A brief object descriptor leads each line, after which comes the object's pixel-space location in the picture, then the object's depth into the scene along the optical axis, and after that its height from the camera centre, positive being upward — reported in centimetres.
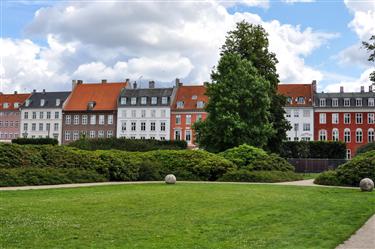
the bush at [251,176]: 3080 -114
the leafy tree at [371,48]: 3421 +779
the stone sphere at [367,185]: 2291 -115
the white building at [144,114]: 9825 +845
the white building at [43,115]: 10512 +866
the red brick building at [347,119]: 8856 +734
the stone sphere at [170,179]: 2677 -120
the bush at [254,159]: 3388 -8
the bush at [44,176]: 2325 -109
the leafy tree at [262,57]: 5050 +1040
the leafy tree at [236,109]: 4491 +458
